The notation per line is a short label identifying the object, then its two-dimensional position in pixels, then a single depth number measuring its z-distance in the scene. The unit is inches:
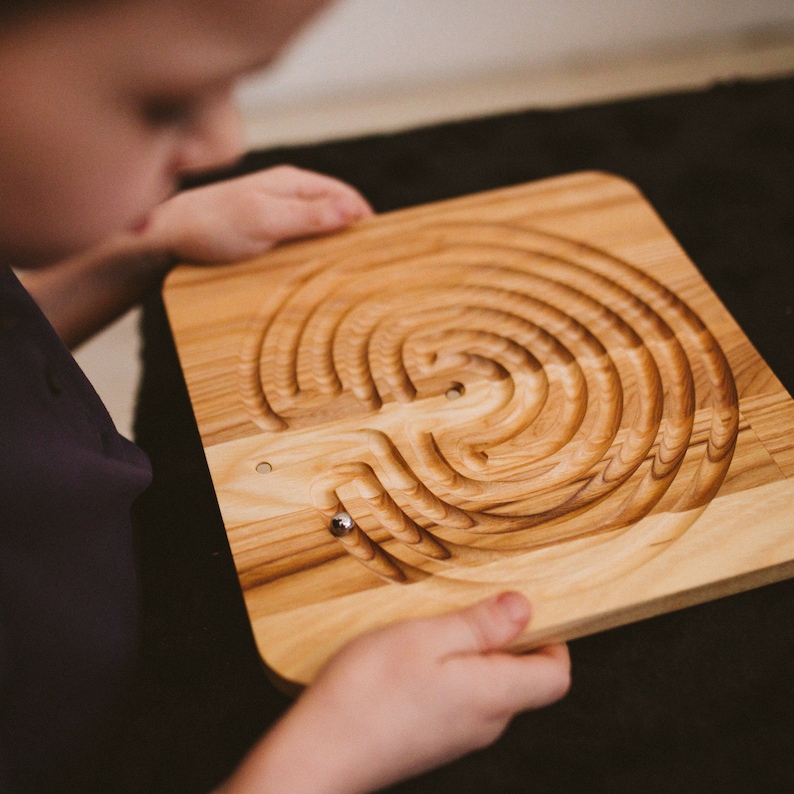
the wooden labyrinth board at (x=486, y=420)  15.0
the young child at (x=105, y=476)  10.1
